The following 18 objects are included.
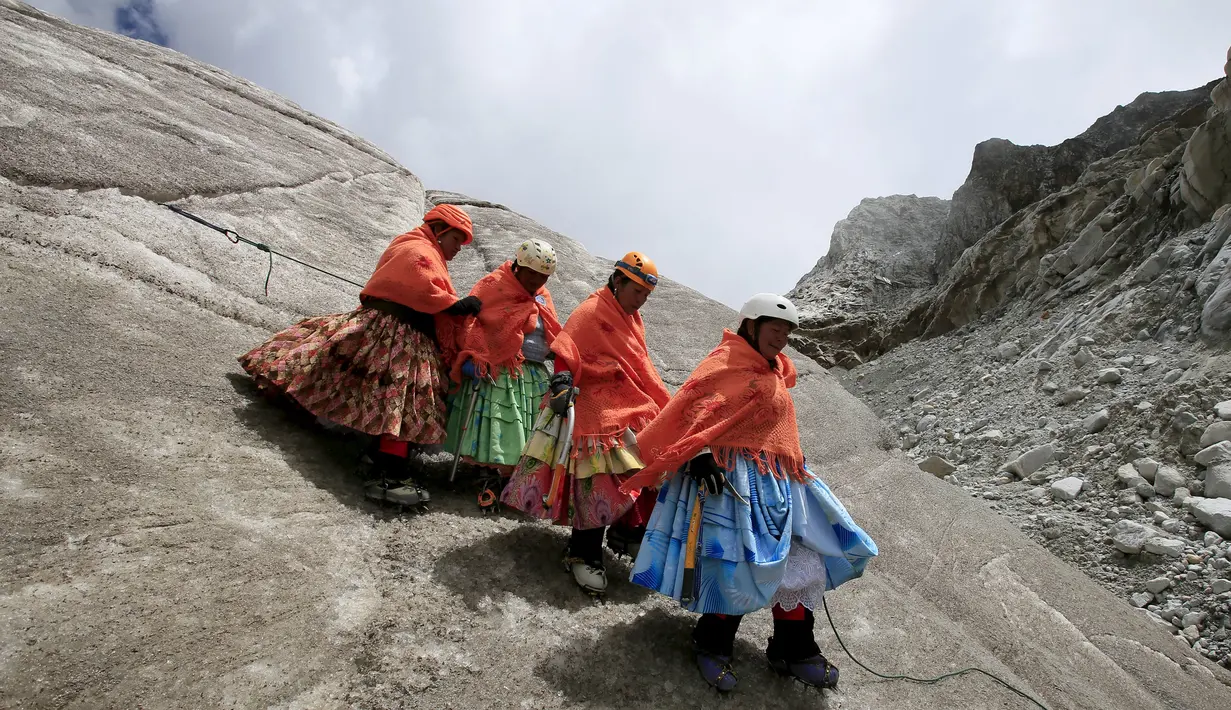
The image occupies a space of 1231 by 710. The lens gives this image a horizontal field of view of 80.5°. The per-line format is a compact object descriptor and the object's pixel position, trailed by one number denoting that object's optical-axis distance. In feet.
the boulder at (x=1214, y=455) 20.45
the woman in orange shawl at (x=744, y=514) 9.70
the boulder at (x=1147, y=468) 22.03
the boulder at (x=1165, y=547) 18.76
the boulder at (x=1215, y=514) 18.71
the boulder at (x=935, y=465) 27.37
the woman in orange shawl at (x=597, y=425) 12.05
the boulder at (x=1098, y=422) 26.18
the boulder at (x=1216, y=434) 20.99
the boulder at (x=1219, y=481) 19.76
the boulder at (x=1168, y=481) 21.09
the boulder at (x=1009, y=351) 42.51
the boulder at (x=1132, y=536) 19.39
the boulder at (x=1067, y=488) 23.07
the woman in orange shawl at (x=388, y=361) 13.07
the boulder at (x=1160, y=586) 18.06
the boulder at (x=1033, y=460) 26.04
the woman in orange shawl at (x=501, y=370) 13.99
